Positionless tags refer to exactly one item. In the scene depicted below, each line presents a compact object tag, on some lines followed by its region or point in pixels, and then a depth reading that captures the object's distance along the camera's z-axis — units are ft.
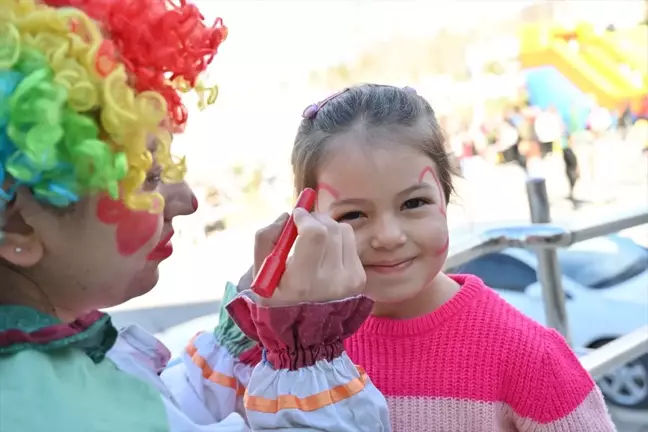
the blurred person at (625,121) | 32.90
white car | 10.75
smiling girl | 3.69
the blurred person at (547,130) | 29.43
